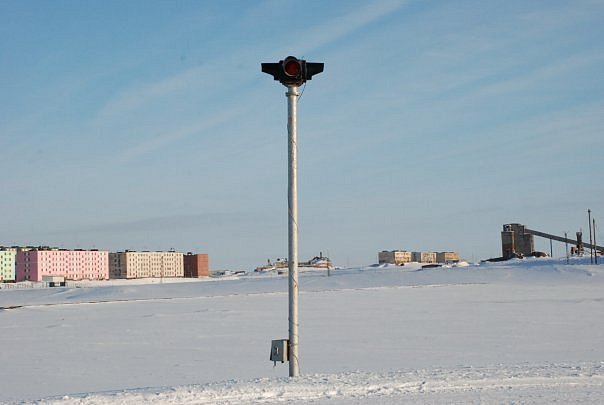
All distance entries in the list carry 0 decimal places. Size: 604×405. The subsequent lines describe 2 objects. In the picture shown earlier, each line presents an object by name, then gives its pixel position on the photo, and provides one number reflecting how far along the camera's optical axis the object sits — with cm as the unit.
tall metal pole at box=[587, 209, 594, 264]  6184
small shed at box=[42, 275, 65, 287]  12904
